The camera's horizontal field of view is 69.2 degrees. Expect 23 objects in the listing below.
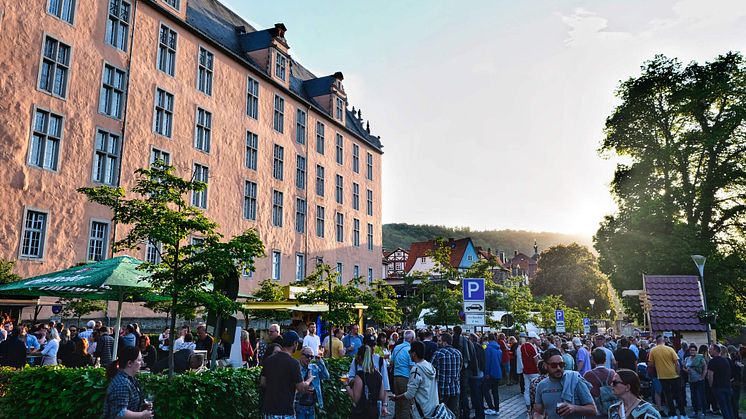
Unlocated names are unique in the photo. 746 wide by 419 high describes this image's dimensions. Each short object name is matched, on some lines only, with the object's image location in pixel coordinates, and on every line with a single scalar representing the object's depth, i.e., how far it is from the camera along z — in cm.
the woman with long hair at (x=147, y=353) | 1431
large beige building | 2212
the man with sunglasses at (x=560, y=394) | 602
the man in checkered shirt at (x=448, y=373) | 963
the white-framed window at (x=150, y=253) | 2669
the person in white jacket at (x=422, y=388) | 784
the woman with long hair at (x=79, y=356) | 1340
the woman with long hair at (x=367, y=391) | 820
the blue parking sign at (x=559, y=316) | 3005
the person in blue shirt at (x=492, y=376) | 1553
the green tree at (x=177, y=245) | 1041
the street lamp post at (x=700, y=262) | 2228
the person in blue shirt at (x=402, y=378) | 926
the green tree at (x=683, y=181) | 3016
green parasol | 1195
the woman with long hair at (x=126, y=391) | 567
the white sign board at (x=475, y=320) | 1441
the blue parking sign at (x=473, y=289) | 1470
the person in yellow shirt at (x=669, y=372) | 1364
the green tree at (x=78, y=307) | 2084
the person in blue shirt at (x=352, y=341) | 1605
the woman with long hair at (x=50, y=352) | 1400
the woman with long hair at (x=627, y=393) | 506
